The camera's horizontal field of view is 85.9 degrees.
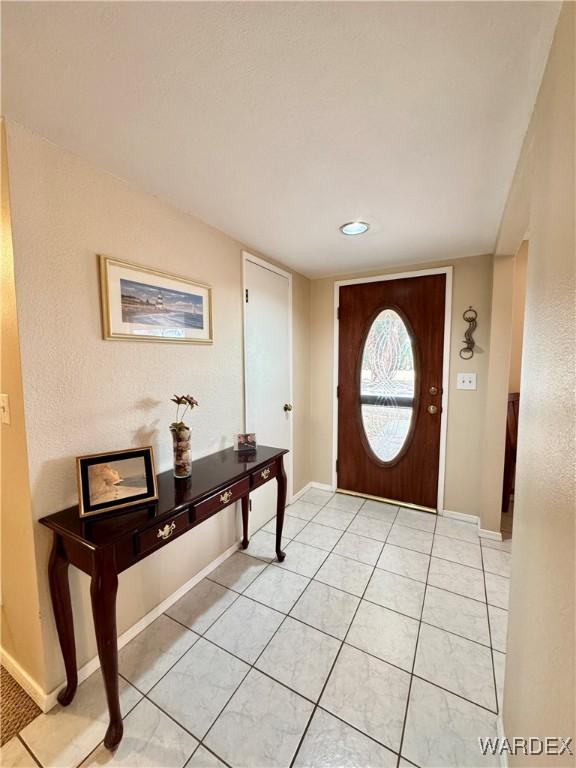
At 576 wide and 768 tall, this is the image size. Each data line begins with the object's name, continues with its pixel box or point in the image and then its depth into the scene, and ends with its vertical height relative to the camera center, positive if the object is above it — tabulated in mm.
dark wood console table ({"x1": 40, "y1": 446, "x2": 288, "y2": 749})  1082 -706
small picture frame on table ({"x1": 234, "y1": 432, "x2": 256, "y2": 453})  2086 -550
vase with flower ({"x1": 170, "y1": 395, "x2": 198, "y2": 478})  1594 -452
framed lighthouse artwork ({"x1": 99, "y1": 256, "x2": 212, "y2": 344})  1421 +300
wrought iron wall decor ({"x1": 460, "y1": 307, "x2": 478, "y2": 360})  2520 +239
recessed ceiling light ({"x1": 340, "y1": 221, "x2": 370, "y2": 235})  1919 +855
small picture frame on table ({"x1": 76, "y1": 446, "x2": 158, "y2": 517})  1249 -505
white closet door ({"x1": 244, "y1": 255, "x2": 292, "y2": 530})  2352 -2
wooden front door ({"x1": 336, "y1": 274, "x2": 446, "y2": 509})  2715 -238
